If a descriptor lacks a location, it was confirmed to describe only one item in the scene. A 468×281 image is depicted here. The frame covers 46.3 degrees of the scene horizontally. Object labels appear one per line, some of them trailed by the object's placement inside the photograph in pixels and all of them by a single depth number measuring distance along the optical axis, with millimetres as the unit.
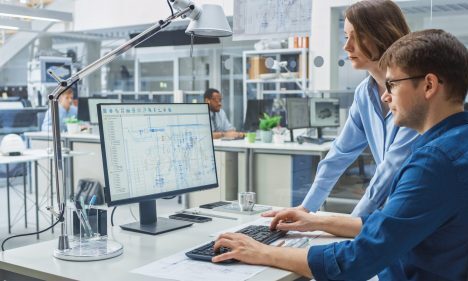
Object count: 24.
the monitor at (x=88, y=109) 6258
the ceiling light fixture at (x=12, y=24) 8259
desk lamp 1502
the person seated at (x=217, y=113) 6113
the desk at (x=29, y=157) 4367
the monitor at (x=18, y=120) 6314
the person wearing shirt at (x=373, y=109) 1718
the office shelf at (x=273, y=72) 6449
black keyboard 1467
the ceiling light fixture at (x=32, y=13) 7242
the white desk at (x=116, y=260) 1351
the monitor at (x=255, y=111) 5641
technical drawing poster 3832
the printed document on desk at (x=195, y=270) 1317
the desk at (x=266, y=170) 4734
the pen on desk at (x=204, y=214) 2059
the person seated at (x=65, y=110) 6500
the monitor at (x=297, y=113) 5016
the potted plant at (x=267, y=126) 5133
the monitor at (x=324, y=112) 5254
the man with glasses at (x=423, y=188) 1152
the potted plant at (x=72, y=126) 6215
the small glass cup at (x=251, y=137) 5082
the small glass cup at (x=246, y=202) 2162
